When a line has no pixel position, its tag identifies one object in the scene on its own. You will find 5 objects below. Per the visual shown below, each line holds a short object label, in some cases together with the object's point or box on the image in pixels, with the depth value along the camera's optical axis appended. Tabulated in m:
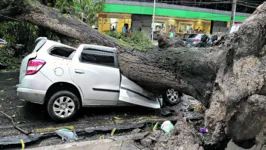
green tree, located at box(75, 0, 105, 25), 11.37
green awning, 27.31
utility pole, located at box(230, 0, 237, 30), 24.41
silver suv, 4.95
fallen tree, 2.87
